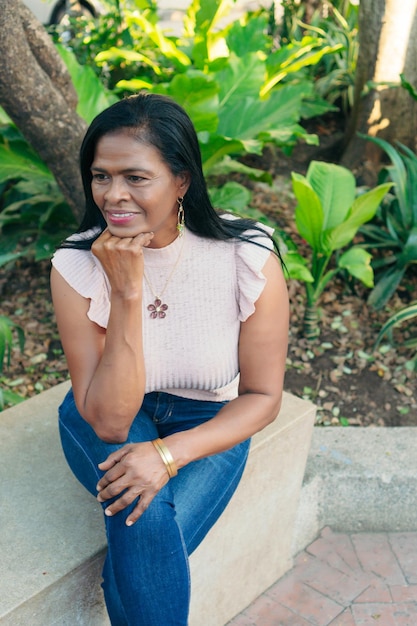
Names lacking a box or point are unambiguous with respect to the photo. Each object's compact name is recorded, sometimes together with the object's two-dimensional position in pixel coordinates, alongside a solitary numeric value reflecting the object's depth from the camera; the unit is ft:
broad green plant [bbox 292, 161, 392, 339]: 10.79
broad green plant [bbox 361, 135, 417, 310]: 12.21
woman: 5.84
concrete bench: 5.98
